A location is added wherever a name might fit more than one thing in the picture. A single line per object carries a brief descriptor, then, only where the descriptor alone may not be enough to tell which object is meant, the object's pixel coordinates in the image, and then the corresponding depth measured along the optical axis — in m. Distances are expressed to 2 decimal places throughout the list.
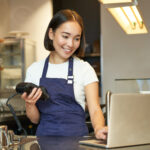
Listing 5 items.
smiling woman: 1.58
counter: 1.19
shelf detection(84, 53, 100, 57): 5.96
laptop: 1.11
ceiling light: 2.44
